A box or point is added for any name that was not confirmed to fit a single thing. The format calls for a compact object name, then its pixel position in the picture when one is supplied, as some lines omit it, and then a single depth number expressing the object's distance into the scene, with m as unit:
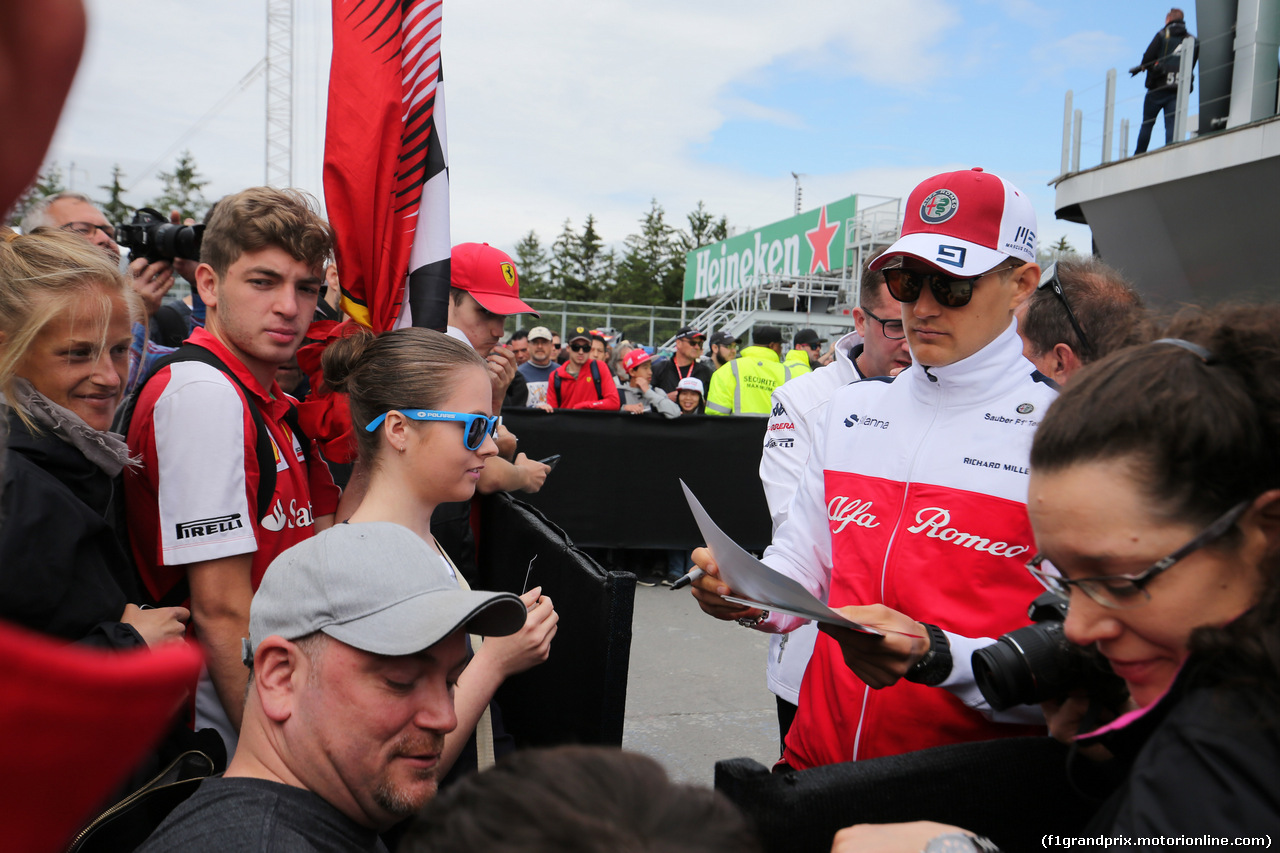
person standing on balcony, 11.41
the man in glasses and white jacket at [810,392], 3.13
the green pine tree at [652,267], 60.16
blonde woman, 1.71
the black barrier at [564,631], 2.14
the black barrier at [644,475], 7.68
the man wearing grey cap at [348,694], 1.43
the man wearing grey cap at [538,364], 10.63
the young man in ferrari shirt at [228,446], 2.05
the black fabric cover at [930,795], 1.31
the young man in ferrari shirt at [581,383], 9.69
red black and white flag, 2.51
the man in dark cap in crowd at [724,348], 13.79
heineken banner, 26.39
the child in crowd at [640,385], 9.90
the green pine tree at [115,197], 34.59
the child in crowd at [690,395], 9.82
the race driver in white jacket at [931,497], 1.76
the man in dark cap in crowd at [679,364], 12.04
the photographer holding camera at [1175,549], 0.95
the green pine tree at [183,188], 39.68
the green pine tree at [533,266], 61.56
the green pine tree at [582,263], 62.56
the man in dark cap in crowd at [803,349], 11.19
